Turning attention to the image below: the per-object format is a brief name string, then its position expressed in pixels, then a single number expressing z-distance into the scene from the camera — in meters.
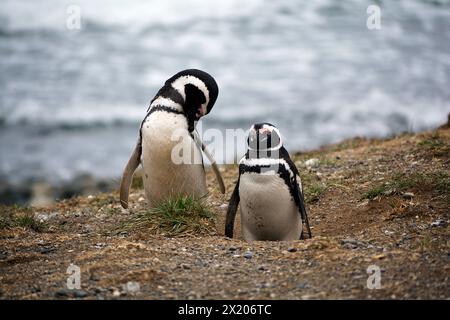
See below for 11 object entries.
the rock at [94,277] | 8.65
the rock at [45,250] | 10.36
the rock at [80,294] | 8.15
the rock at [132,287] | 8.24
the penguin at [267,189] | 11.07
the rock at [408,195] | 11.61
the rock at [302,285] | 8.16
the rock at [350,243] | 9.56
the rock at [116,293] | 8.14
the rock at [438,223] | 10.09
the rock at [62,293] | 8.20
